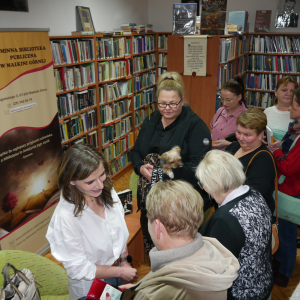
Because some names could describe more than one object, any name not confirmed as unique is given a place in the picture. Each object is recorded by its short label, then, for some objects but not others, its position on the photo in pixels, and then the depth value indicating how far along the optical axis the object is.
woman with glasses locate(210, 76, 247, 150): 3.22
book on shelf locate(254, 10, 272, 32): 6.09
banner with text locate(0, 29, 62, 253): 2.59
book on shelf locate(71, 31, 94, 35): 4.00
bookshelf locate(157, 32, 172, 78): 6.15
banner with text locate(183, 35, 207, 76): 4.28
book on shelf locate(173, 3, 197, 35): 4.18
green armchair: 1.83
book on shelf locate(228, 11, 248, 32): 5.65
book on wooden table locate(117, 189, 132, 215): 2.58
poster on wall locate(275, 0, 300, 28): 5.93
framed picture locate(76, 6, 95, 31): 4.32
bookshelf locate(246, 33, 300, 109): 5.91
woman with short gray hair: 1.43
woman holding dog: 2.21
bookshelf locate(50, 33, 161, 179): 3.83
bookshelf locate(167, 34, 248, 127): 4.27
